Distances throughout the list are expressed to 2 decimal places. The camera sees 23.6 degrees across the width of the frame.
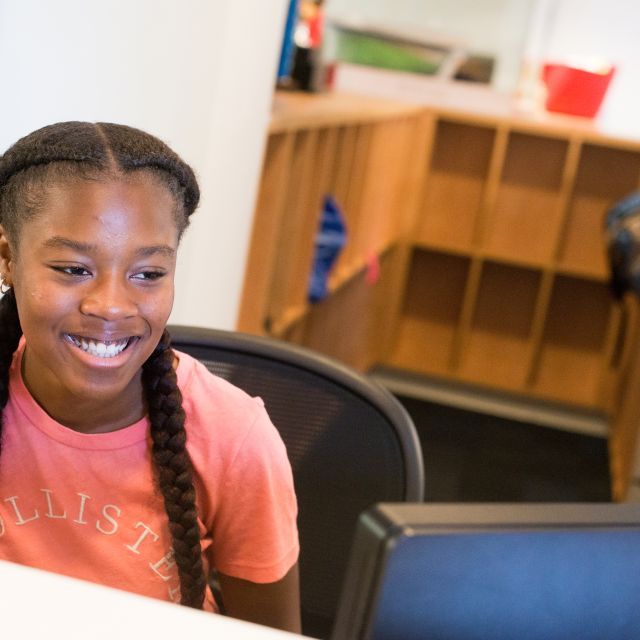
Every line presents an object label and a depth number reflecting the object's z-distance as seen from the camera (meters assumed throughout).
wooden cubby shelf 4.50
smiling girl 1.18
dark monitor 0.74
